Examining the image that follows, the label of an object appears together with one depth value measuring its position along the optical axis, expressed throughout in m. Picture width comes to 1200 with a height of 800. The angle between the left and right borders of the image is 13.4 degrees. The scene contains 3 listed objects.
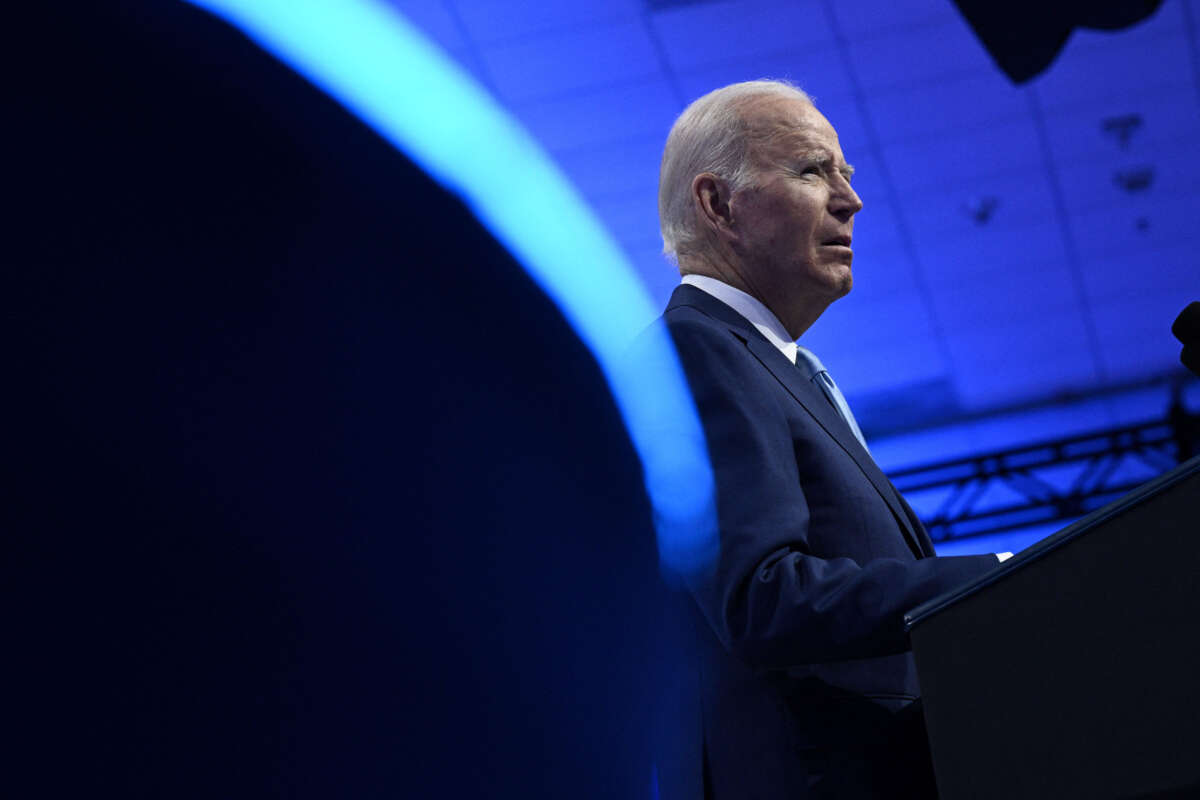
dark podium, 4.43
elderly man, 4.65
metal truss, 16.07
